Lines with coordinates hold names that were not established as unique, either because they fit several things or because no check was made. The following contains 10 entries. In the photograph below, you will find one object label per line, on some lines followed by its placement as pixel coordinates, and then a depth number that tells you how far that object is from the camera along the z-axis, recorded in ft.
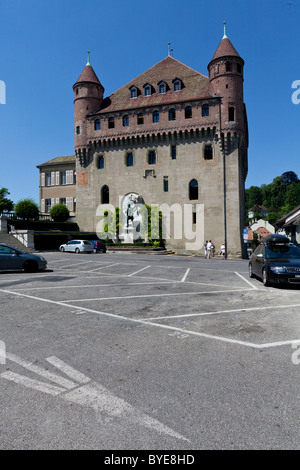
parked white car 108.17
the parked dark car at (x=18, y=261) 48.29
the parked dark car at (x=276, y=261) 34.96
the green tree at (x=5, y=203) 167.20
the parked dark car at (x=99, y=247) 111.55
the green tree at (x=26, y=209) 132.67
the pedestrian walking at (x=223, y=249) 109.19
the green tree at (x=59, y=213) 151.23
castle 122.72
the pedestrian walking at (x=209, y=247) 104.75
